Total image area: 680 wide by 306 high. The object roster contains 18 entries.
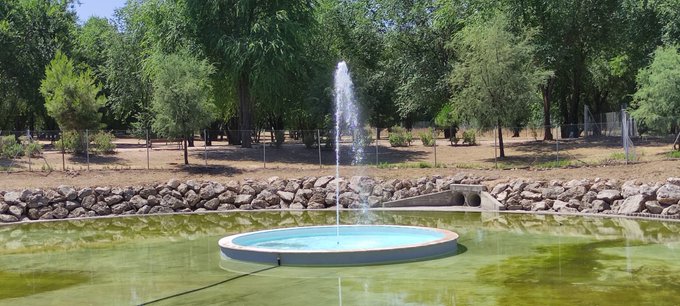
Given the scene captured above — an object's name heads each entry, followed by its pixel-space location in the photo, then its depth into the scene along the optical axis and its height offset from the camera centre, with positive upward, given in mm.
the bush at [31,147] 31750 -251
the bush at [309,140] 40750 -348
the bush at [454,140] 44506 -639
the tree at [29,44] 48150 +6954
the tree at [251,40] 38094 +5234
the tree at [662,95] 31906 +1336
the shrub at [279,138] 40588 -189
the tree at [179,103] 32562 +1594
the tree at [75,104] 35500 +1830
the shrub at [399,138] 44312 -410
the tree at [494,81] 34875 +2386
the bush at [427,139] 44000 -533
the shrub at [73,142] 34969 -74
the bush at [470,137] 43344 -457
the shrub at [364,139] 40594 -379
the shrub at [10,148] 32875 -266
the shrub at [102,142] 35125 -130
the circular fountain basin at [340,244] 15258 -2722
